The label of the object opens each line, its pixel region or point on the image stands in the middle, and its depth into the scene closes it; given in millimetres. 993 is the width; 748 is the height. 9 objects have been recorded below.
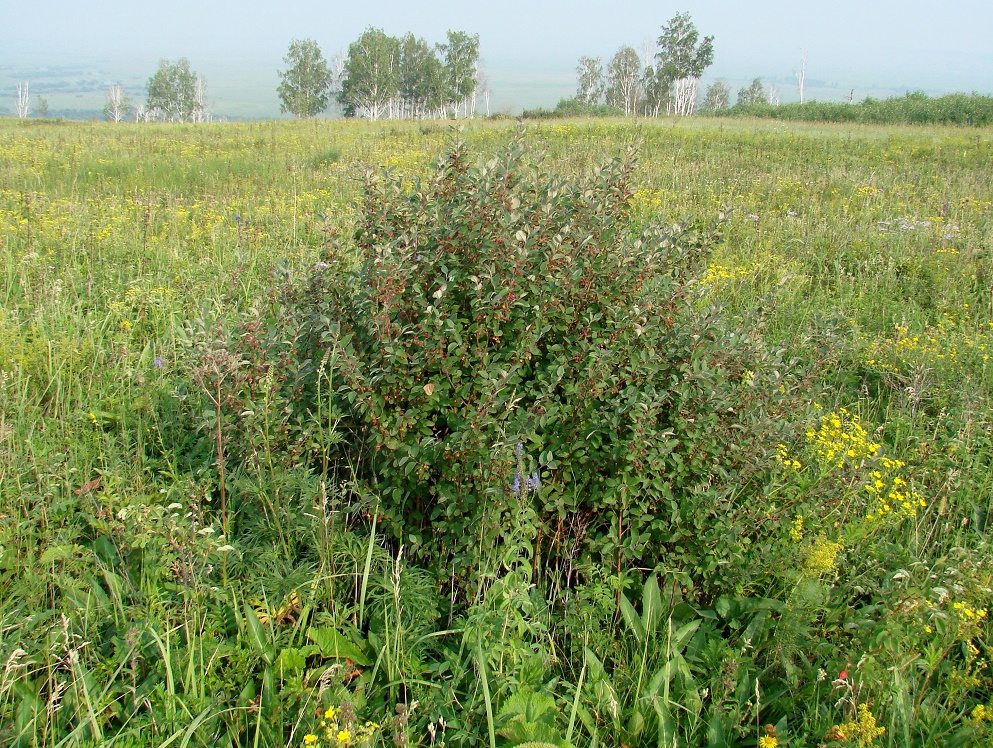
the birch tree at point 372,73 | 71500
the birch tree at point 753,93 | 100875
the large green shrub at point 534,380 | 2428
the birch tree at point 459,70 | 76375
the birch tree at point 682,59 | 66062
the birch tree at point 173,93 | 89688
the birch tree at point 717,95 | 105938
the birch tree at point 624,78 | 81125
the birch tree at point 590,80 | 89062
